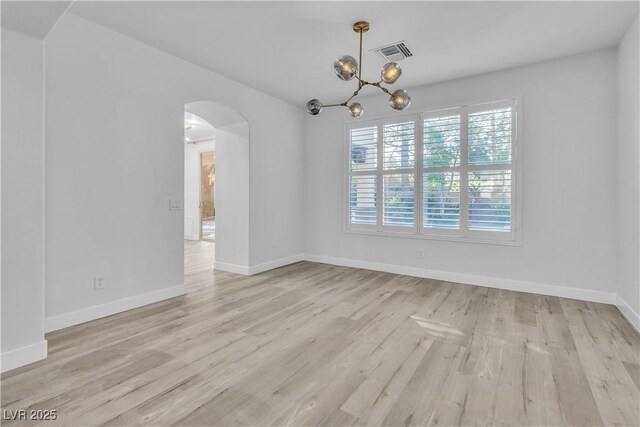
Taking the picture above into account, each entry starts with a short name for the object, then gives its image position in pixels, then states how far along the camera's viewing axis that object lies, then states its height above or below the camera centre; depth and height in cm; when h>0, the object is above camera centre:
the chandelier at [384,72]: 256 +114
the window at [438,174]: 416 +53
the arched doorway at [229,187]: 476 +35
